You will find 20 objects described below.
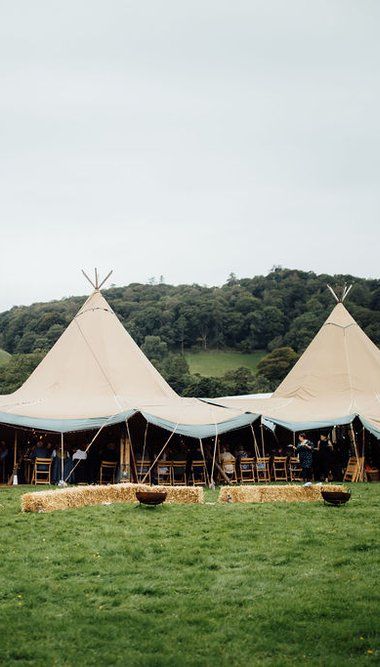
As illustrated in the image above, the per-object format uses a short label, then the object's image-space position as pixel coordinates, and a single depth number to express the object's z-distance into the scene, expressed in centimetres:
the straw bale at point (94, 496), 1320
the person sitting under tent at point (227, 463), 2089
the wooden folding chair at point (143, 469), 2061
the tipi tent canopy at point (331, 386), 2223
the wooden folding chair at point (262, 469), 2156
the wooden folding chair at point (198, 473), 2044
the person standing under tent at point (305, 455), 1877
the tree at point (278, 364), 6169
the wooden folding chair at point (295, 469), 2231
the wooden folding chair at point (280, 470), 2195
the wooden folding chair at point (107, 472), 2045
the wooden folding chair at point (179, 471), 2072
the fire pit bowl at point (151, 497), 1326
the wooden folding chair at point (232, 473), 2092
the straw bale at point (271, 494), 1480
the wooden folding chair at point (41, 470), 1970
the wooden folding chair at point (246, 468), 2135
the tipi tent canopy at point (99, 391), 2017
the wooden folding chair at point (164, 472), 2053
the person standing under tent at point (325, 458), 2062
